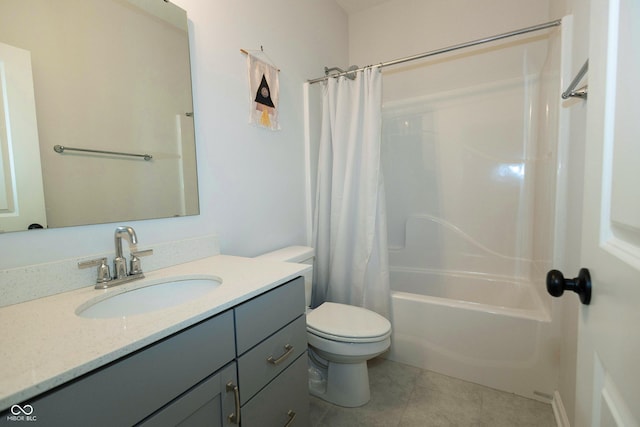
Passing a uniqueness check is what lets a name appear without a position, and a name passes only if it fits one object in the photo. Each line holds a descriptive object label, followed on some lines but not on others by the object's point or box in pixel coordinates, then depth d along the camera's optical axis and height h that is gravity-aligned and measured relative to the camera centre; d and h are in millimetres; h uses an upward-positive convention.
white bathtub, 1441 -853
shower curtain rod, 1410 +799
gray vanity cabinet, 519 -434
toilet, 1341 -735
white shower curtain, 1771 -47
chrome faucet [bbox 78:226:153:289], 928 -228
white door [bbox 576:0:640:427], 364 -55
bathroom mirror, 821 +304
